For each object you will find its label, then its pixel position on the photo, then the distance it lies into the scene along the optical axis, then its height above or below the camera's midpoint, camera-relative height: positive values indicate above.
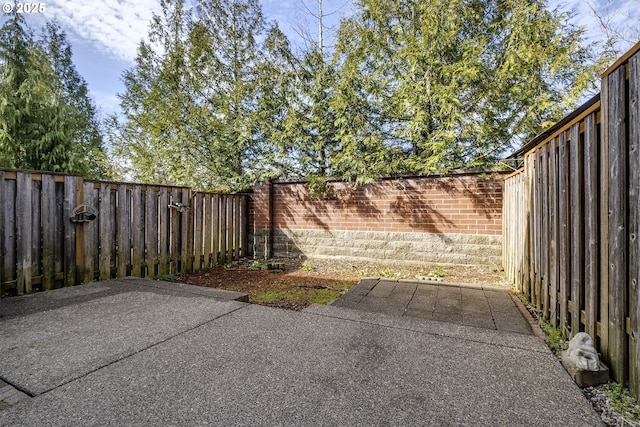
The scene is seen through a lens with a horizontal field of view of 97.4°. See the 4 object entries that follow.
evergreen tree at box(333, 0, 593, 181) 5.57 +2.85
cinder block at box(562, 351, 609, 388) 1.71 -0.99
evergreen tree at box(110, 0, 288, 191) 8.26 +3.77
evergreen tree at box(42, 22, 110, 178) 13.64 +7.19
